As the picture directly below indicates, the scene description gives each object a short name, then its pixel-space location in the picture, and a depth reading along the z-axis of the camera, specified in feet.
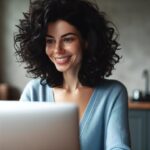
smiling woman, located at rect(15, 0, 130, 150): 4.13
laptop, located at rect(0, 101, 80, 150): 3.11
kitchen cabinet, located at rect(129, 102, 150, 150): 10.06
